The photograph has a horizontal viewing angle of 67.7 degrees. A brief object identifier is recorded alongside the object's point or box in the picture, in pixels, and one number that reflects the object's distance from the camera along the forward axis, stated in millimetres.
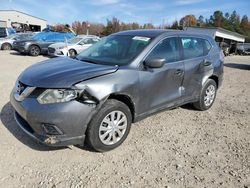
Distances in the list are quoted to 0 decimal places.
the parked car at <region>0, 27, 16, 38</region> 17561
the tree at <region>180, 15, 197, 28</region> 52051
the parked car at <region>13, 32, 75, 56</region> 12239
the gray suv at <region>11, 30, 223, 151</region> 2364
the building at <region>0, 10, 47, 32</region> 36027
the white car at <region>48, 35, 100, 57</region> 10914
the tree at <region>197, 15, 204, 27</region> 54137
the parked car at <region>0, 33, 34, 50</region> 15247
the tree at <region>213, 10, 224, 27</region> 50503
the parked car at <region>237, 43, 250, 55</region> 27139
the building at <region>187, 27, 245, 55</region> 22719
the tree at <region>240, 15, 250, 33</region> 53908
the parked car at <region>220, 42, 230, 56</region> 24572
